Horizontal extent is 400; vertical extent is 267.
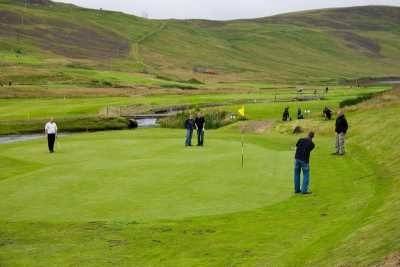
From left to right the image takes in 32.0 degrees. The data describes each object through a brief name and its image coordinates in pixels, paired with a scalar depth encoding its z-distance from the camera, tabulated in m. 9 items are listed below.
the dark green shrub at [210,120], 69.71
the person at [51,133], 42.59
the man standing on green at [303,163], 26.89
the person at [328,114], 57.56
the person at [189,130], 44.50
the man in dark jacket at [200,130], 45.09
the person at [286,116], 64.57
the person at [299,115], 67.34
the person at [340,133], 36.81
